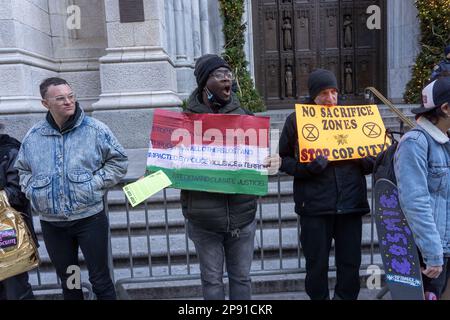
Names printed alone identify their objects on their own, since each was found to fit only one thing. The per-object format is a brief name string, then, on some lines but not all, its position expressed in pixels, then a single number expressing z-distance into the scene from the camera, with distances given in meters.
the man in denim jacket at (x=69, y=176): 3.12
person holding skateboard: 2.51
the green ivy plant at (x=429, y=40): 9.54
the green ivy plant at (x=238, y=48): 9.82
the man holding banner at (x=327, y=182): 3.25
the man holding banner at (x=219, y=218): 2.87
